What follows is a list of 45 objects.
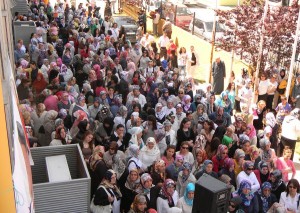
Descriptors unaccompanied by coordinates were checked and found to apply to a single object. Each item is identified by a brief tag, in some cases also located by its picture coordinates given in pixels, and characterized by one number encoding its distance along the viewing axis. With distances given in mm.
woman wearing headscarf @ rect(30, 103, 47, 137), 10125
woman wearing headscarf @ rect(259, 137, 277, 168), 9664
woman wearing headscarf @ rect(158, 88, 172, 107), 12062
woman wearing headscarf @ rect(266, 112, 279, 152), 11117
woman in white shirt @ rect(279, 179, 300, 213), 8391
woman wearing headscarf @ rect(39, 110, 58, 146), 9766
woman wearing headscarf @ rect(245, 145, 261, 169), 9391
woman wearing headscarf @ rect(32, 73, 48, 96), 12873
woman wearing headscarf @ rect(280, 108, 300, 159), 10945
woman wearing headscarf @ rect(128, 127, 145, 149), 9719
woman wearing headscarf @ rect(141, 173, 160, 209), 7746
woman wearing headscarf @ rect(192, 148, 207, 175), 9211
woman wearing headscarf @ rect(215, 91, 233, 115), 12398
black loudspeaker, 4715
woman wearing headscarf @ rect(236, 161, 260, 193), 8617
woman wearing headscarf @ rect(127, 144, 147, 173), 8664
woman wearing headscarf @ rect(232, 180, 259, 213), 8117
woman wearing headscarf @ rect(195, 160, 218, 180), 8531
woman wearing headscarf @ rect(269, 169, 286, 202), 8711
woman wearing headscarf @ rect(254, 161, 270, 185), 8960
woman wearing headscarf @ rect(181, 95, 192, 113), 11898
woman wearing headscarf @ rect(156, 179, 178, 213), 7750
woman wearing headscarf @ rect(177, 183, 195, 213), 7666
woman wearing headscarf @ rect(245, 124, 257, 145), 10266
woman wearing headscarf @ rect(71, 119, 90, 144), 9430
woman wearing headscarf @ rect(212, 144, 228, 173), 9172
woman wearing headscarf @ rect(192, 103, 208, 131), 11180
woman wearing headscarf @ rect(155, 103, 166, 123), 11258
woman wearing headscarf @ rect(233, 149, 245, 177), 9062
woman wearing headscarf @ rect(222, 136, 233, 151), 9883
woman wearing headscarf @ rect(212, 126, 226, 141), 10318
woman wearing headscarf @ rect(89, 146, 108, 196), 8242
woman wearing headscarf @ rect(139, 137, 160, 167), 9148
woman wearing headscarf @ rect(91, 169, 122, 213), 7461
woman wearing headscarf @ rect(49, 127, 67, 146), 8961
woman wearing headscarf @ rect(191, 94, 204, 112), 11945
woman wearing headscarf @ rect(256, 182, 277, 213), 8250
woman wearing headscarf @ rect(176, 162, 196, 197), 8453
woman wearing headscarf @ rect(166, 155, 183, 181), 8680
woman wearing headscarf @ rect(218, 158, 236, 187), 8805
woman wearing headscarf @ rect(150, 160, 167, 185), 8375
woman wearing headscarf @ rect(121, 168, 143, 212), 8109
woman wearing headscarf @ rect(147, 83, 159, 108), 12445
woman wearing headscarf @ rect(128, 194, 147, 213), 7320
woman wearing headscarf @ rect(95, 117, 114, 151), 10094
